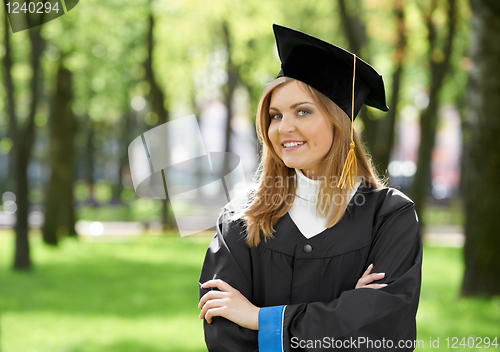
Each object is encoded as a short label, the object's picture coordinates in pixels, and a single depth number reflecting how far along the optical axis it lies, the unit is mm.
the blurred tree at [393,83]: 9633
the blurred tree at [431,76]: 10438
